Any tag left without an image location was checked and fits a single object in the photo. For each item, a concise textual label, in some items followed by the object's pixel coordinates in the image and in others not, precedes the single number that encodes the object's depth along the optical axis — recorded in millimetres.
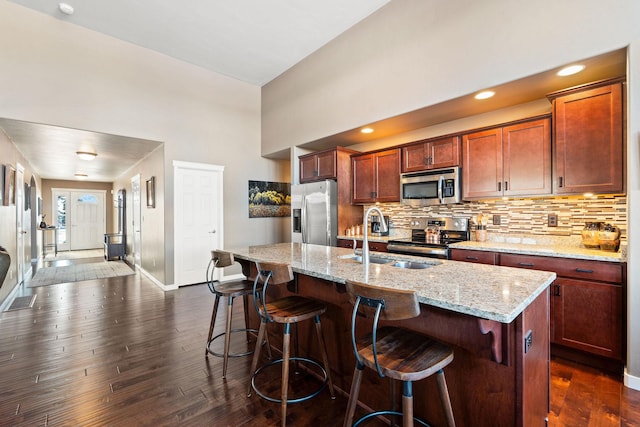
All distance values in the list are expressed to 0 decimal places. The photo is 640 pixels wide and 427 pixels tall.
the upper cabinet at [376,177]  4098
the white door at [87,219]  10031
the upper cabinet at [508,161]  2816
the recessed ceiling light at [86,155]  5238
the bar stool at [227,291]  2299
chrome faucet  1957
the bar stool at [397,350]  1163
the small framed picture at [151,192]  5273
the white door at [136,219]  6482
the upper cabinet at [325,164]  4504
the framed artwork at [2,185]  3669
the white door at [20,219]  4730
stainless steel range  3357
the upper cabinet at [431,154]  3469
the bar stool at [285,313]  1724
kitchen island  1213
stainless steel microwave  3443
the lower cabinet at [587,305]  2199
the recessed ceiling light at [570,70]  2379
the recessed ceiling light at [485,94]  2852
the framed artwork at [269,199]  5871
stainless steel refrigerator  4488
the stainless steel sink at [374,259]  2331
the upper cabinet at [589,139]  2346
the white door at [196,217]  4977
